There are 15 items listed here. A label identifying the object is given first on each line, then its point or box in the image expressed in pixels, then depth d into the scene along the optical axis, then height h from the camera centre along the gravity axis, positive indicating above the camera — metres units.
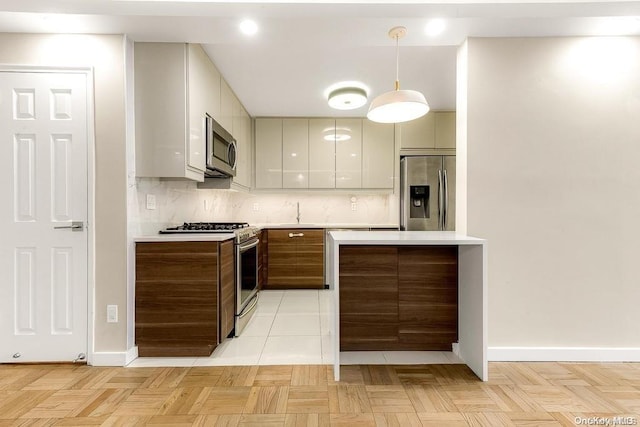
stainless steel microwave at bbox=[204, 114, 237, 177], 2.74 +0.58
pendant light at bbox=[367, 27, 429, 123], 1.99 +0.69
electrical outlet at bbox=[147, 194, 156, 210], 2.52 +0.10
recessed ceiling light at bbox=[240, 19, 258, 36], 2.13 +1.23
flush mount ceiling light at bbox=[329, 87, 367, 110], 3.40 +1.20
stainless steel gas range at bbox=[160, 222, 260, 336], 2.71 -0.42
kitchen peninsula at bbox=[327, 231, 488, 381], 2.39 -0.61
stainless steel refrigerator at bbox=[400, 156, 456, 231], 4.23 +0.27
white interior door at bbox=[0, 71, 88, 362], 2.20 -0.01
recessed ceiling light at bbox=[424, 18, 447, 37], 2.12 +1.22
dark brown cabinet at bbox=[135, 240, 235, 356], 2.28 -0.58
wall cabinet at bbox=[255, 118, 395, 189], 4.60 +0.90
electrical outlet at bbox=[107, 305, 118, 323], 2.23 -0.68
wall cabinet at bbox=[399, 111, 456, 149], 4.32 +1.09
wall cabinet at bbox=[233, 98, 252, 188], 3.76 +0.87
